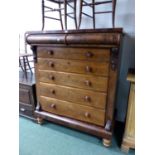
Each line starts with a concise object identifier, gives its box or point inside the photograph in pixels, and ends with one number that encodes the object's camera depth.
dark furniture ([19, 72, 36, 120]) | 2.05
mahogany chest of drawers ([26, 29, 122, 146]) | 1.44
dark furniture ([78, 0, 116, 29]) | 1.61
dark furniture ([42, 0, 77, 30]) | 1.97
